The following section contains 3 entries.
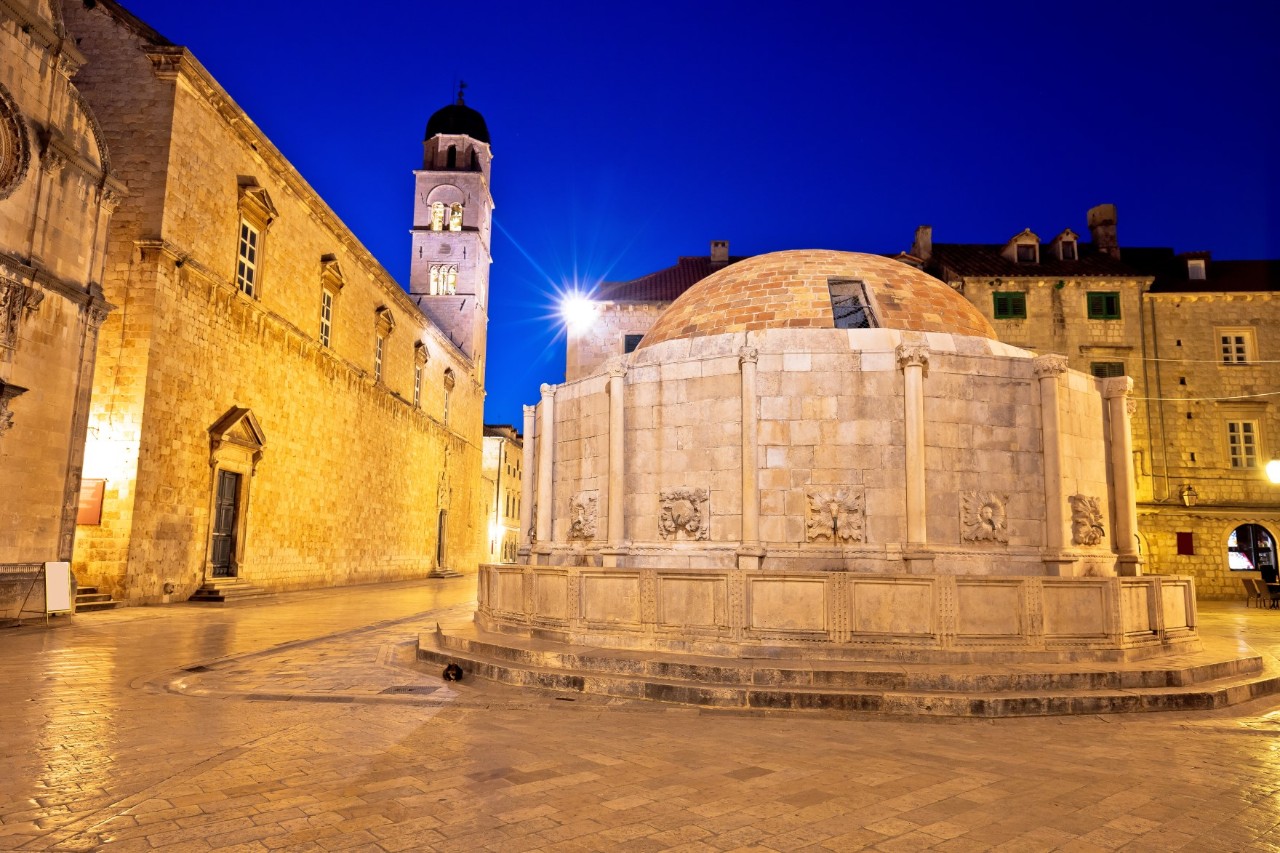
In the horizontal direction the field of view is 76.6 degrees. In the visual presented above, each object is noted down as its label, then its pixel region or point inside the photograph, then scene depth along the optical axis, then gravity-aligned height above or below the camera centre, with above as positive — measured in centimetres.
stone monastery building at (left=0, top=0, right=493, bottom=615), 1477 +493
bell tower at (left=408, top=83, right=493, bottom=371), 4834 +1864
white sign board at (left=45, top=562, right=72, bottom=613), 1421 -93
